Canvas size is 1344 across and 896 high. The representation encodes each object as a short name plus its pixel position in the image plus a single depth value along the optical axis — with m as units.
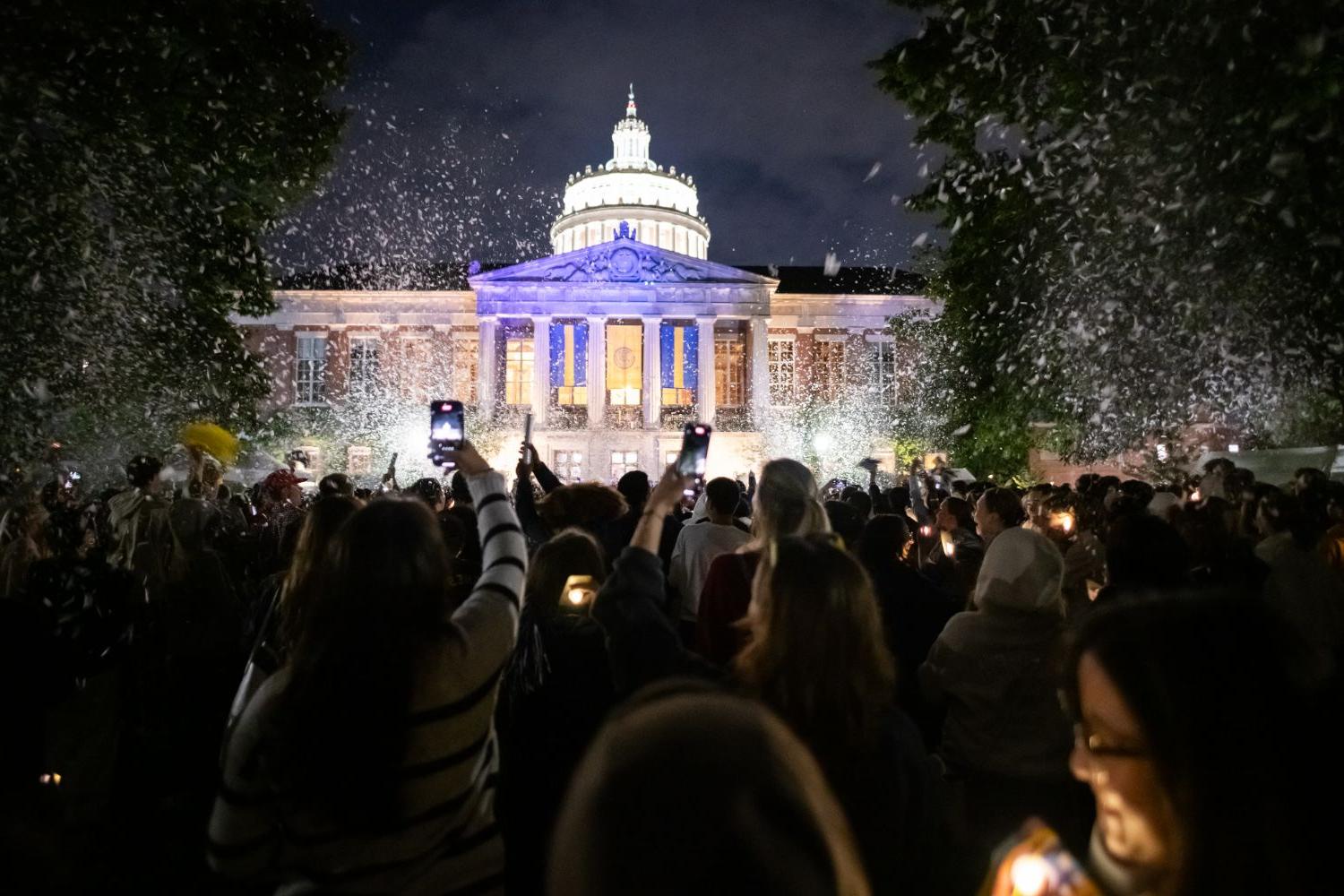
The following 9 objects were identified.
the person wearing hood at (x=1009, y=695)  3.23
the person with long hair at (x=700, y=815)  0.91
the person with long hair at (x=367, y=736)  1.89
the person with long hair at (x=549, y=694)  3.39
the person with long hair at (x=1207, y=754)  1.16
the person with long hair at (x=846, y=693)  1.96
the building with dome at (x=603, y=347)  44.28
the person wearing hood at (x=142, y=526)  5.84
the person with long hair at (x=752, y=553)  3.26
